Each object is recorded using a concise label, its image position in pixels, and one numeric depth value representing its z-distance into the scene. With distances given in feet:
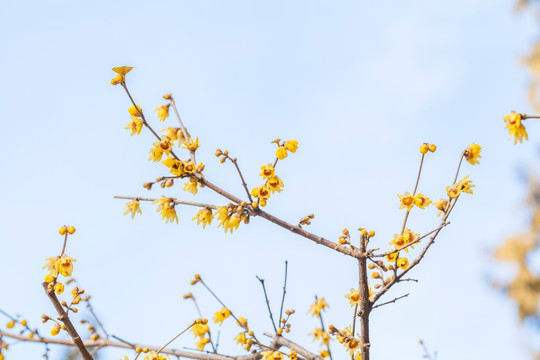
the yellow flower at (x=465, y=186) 6.83
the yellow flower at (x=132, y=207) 6.95
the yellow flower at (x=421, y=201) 6.86
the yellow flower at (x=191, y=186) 6.92
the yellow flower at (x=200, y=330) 7.37
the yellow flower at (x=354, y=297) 6.95
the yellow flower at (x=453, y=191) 6.81
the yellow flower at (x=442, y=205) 6.84
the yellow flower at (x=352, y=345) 6.95
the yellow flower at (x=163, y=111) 7.25
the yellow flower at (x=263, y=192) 6.83
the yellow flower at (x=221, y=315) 7.21
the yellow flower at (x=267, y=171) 6.86
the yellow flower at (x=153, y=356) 6.82
